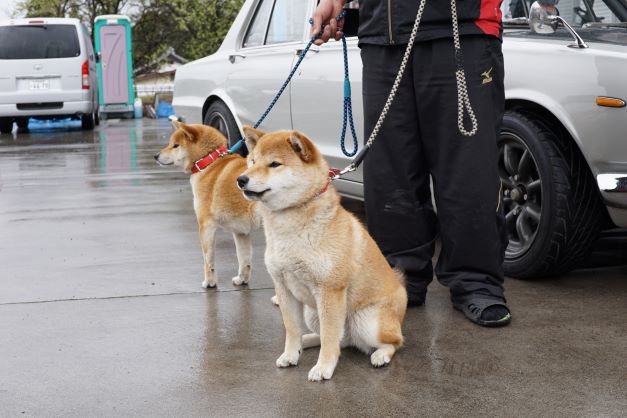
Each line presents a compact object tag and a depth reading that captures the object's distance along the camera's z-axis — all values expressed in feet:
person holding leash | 12.99
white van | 55.31
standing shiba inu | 15.72
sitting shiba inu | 10.81
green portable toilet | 71.15
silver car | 13.56
